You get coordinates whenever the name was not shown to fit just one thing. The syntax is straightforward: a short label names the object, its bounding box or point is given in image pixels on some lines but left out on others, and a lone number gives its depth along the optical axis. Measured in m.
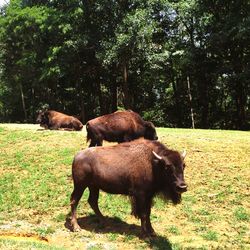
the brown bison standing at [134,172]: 11.15
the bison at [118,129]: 17.34
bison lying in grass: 24.53
